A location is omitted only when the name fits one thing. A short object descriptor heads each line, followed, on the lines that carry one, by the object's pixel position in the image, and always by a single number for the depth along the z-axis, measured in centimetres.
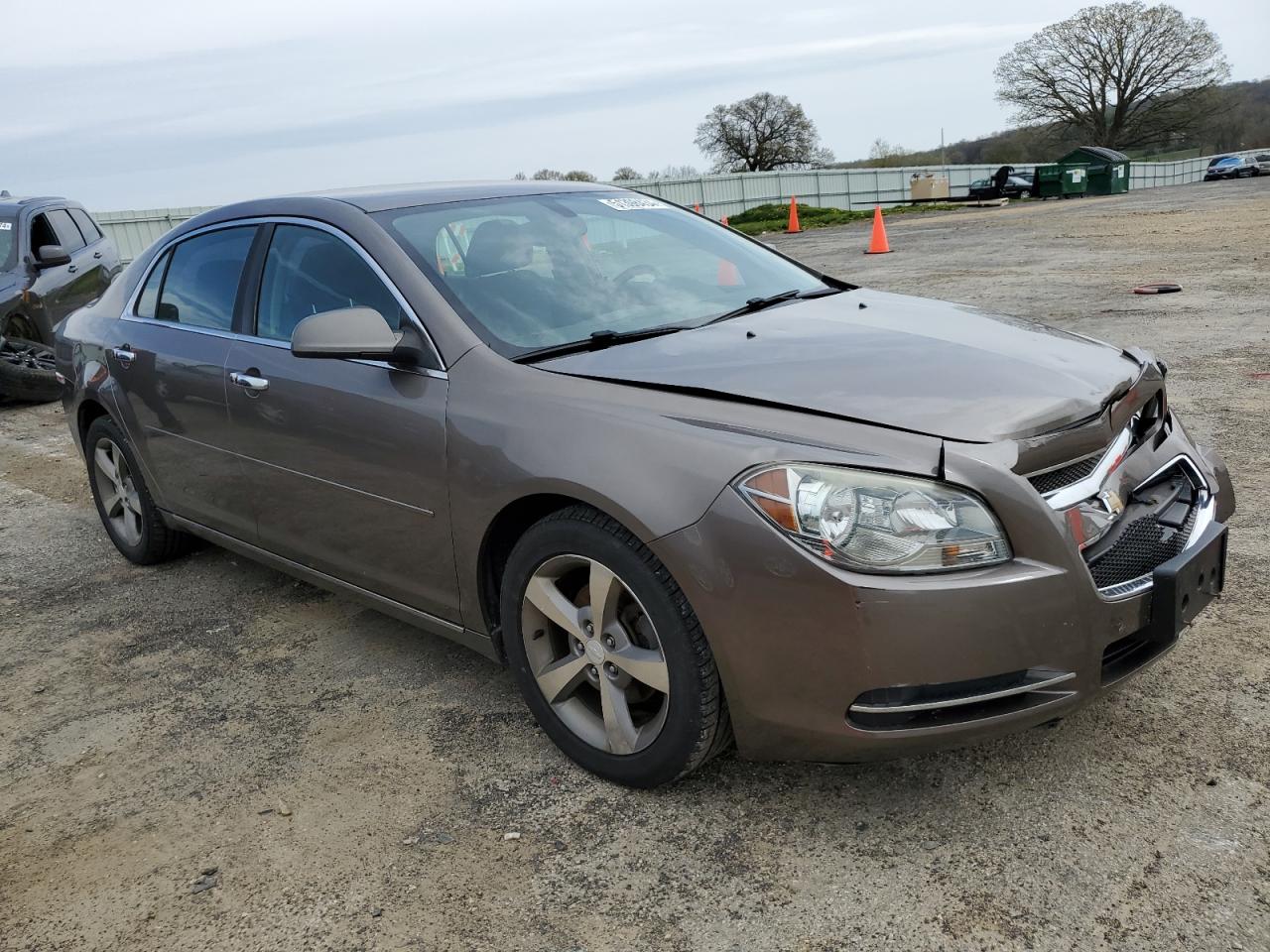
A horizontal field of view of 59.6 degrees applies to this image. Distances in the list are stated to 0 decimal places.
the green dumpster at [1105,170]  3425
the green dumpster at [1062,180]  3400
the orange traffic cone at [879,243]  1794
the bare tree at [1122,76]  5922
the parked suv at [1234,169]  4791
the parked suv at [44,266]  959
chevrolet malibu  237
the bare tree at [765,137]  7088
